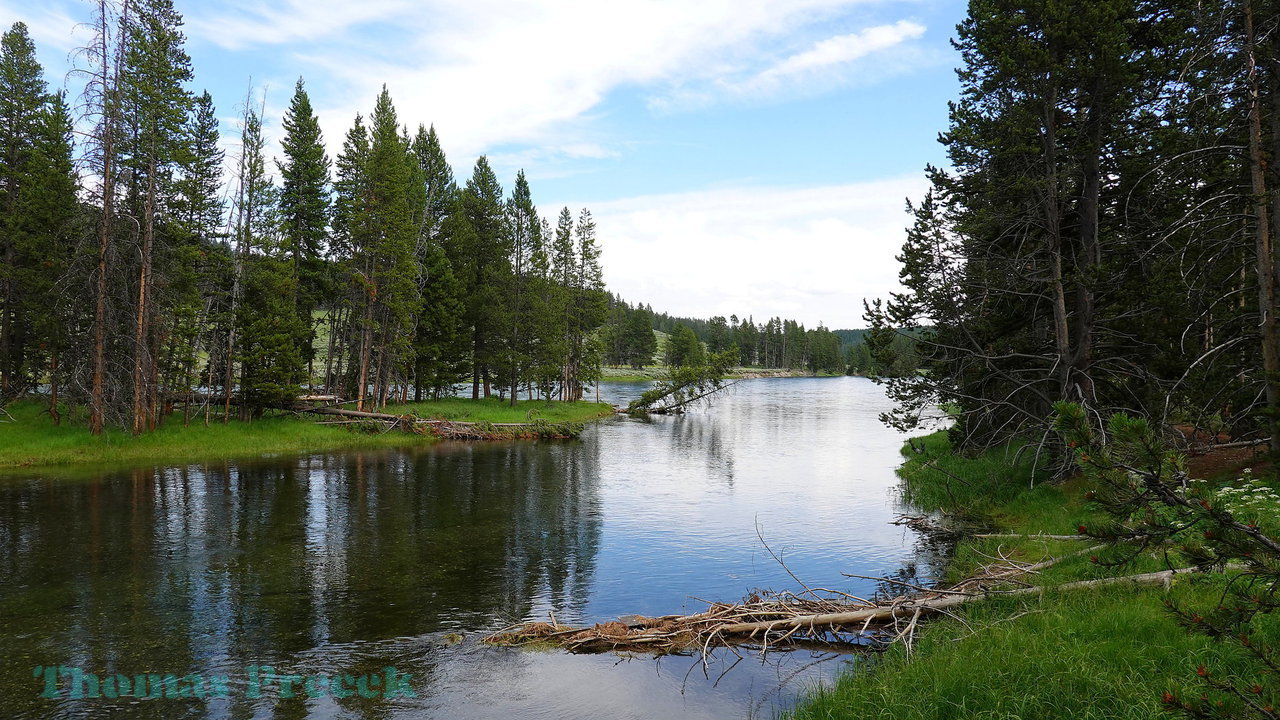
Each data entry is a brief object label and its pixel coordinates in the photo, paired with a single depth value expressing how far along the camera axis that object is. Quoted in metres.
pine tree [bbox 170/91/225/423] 32.22
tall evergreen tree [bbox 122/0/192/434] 29.52
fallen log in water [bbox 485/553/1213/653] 10.67
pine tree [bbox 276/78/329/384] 40.94
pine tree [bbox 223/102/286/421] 34.91
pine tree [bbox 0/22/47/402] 32.75
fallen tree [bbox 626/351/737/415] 54.19
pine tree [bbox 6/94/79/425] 30.30
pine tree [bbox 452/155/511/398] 51.41
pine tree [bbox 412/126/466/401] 48.88
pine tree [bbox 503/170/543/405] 51.22
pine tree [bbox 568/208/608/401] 61.75
